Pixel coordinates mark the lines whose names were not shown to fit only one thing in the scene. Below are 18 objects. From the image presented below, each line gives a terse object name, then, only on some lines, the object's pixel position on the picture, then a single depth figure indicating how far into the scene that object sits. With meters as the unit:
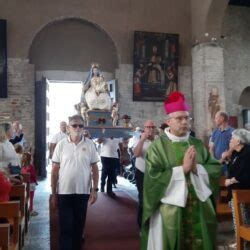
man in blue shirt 6.16
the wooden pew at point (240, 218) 3.72
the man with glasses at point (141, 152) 4.95
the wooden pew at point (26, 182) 5.38
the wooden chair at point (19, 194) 4.18
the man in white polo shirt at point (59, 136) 9.29
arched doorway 11.74
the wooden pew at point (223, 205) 4.91
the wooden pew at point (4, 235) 2.53
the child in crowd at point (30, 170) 6.46
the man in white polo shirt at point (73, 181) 4.07
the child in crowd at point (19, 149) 6.41
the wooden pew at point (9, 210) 3.09
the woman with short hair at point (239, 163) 4.25
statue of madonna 7.59
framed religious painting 12.64
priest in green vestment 2.94
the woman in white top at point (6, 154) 5.00
